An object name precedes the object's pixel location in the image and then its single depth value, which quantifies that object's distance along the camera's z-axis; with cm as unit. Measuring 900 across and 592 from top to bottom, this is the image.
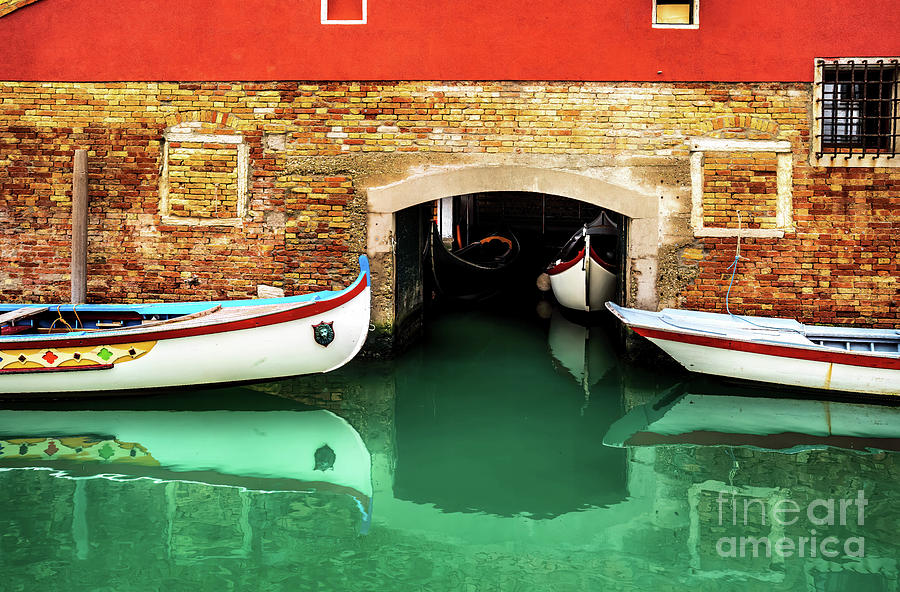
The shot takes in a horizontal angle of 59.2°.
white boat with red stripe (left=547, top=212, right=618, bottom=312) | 1138
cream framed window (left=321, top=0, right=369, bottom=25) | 773
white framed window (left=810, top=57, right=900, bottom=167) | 743
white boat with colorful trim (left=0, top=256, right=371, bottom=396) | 639
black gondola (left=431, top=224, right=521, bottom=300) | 1299
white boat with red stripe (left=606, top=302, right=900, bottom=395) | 665
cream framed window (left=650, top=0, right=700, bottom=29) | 755
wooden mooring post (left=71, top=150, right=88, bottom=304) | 777
